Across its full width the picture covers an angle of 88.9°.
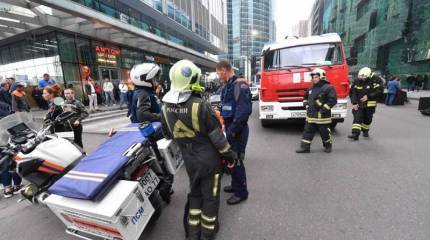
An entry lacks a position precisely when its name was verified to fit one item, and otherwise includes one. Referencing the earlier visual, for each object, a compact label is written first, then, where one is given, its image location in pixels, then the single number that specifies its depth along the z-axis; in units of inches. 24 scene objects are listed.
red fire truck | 221.5
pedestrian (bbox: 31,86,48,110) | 485.7
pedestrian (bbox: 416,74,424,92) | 774.4
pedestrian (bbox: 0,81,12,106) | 245.4
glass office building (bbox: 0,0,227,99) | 418.0
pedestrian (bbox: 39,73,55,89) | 326.1
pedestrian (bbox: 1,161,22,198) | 144.1
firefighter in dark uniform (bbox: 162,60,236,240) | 81.1
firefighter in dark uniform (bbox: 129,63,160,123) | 111.7
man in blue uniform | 110.6
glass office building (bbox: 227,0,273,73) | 3321.9
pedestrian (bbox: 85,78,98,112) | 452.4
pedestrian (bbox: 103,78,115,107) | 526.6
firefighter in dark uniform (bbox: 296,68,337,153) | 179.0
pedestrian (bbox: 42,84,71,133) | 144.3
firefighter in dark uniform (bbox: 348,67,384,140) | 213.8
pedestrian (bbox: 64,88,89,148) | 140.6
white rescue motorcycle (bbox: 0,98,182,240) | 69.8
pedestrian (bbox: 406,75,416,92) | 780.3
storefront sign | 585.9
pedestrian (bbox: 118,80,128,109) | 514.3
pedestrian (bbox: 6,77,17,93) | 254.4
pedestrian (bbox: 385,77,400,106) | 494.7
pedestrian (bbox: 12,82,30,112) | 231.8
